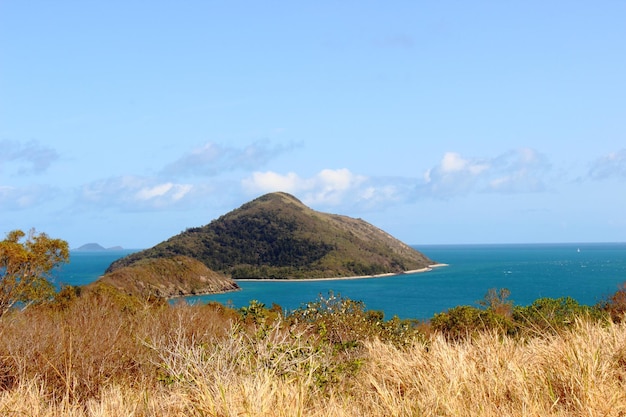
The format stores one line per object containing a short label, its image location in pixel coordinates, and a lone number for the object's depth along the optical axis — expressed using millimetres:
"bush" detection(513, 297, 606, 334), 31042
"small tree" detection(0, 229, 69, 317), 33281
